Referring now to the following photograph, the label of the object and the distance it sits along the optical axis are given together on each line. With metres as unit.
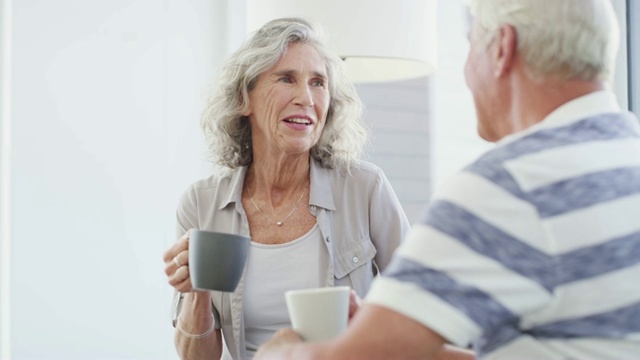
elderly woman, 2.87
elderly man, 1.79
